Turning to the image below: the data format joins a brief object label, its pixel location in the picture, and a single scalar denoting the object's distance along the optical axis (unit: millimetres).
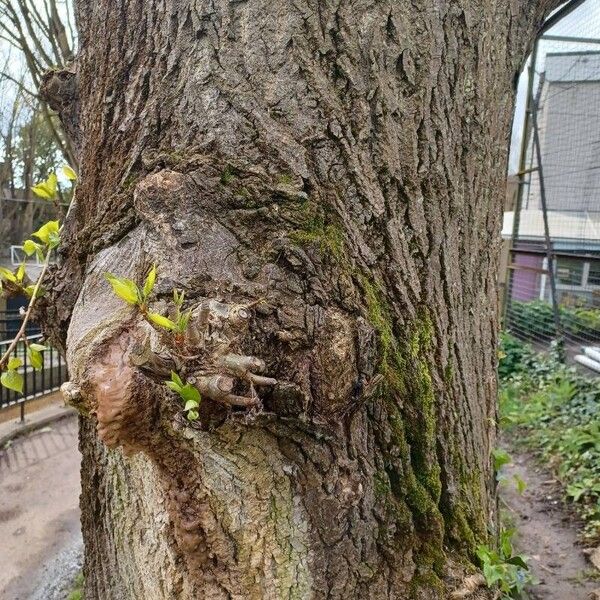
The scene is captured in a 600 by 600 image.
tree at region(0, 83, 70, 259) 15416
